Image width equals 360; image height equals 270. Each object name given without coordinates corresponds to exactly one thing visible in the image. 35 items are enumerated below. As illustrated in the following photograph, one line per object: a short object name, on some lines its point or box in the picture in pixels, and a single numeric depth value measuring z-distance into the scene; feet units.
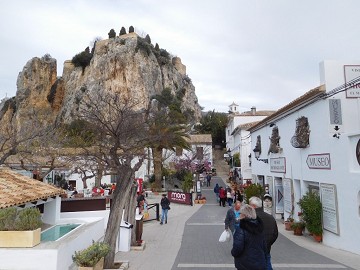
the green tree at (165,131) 84.30
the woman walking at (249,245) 12.85
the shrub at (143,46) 201.34
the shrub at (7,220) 20.89
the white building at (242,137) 113.29
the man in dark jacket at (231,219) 27.58
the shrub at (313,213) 35.91
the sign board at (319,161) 34.61
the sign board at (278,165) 49.08
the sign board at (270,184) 56.13
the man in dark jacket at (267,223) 16.94
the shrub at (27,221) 21.07
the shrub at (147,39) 217.81
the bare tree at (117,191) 25.20
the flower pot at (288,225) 43.57
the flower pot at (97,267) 21.34
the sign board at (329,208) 32.89
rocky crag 189.98
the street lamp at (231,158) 146.47
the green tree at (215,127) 199.52
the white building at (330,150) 30.50
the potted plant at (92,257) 21.59
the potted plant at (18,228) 20.68
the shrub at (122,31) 233.82
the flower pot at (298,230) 40.79
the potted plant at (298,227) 40.35
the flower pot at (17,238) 20.62
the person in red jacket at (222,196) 74.74
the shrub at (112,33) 229.00
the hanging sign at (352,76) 32.94
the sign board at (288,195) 46.28
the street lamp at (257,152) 63.31
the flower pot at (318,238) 36.38
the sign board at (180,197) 77.87
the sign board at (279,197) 52.80
